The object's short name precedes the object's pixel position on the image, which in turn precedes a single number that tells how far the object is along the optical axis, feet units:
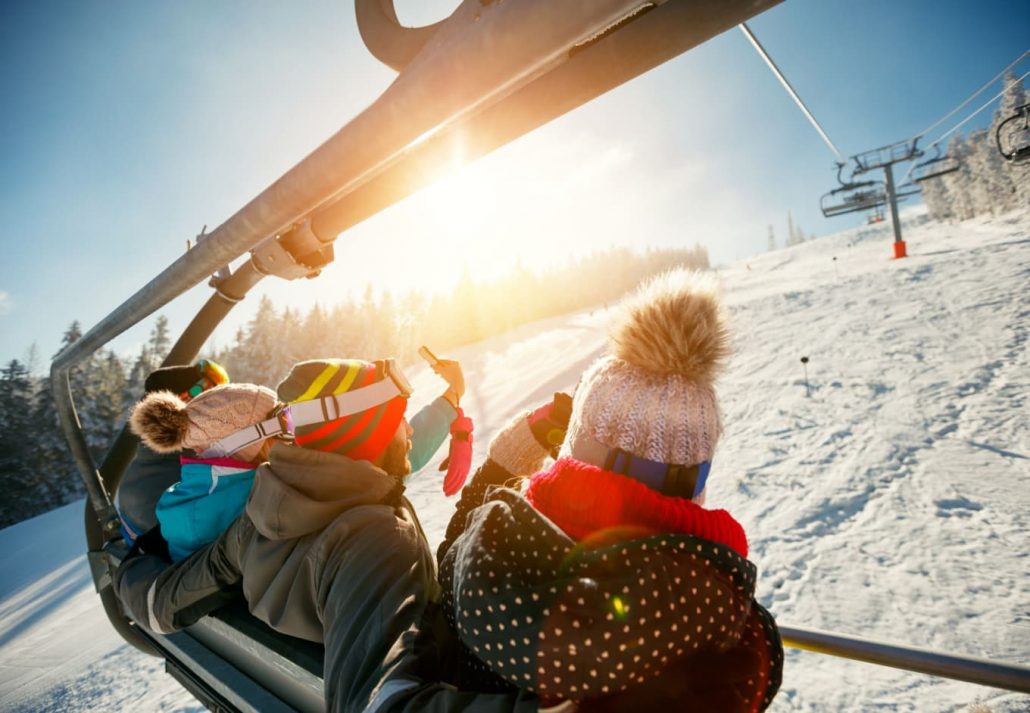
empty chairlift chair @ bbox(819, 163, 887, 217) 52.60
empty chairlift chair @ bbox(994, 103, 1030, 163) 26.51
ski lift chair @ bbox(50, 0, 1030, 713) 2.45
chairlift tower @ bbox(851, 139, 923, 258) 48.85
